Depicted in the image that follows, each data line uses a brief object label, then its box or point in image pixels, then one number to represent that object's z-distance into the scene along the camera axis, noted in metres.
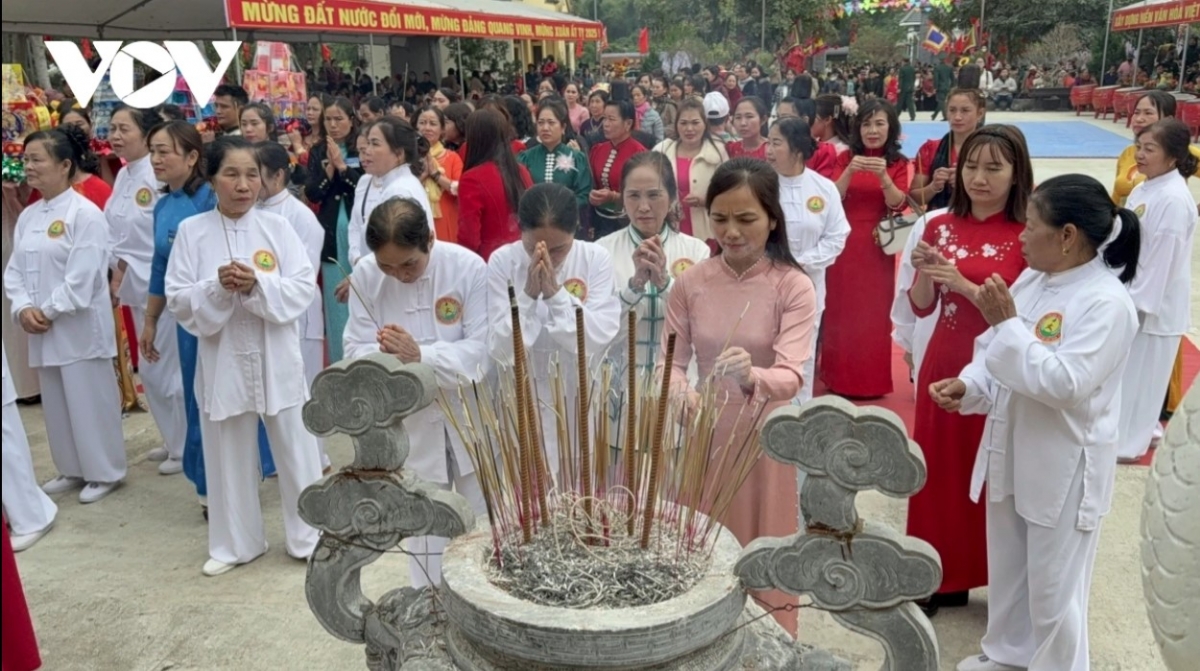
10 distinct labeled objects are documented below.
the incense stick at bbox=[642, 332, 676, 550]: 1.35
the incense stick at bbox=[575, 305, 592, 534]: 1.37
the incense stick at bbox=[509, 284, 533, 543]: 1.33
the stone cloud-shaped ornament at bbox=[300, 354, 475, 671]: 1.48
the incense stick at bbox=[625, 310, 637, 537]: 1.41
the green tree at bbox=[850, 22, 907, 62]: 31.91
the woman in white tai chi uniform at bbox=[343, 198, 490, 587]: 2.56
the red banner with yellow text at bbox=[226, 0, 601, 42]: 5.85
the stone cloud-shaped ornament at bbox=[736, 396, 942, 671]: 1.26
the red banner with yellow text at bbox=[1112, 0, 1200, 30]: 13.55
